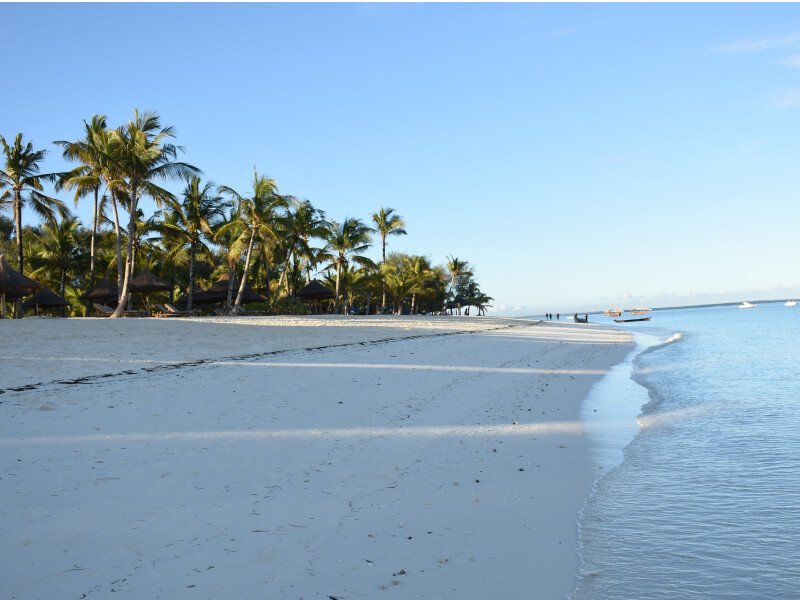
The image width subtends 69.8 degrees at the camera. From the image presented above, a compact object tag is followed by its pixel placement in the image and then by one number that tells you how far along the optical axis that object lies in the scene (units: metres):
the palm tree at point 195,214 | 34.03
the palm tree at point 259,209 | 31.63
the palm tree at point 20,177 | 28.17
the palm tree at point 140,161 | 25.39
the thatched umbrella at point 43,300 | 32.25
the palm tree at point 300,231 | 37.22
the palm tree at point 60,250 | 35.94
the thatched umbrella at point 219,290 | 37.19
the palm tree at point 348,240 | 41.56
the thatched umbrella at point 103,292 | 32.16
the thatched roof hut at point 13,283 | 24.78
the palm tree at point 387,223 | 49.59
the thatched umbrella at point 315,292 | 40.69
